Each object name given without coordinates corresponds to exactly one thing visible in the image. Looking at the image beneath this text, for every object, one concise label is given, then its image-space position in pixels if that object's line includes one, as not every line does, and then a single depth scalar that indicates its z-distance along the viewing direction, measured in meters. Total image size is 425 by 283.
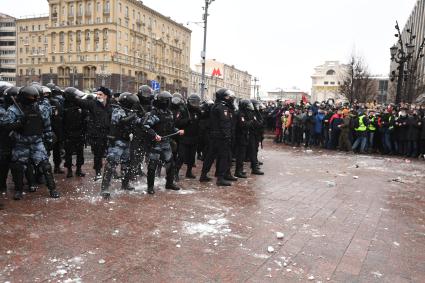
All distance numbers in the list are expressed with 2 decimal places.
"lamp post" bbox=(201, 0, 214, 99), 22.99
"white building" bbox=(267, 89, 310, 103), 127.66
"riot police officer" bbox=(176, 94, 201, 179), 9.10
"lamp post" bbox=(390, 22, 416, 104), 19.06
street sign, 21.69
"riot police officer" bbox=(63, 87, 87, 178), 8.78
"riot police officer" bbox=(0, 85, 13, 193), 6.83
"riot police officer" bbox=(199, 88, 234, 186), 8.57
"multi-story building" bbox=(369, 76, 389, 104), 79.69
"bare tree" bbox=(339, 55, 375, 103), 38.34
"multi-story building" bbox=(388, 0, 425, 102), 29.75
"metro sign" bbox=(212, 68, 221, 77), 26.22
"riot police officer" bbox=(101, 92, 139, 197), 7.19
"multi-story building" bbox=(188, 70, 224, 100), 110.76
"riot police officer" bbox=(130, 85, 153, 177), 7.85
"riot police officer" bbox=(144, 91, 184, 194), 7.52
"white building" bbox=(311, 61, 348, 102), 106.25
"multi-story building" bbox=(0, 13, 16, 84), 106.44
